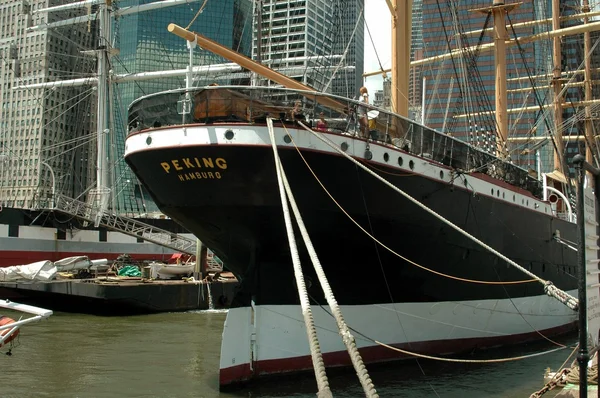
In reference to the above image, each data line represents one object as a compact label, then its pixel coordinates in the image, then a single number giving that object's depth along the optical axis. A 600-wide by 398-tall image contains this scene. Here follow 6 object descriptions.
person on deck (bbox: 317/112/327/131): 10.80
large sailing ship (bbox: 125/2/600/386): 10.41
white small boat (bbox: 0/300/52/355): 9.48
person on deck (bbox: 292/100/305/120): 10.49
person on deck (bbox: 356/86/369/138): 11.05
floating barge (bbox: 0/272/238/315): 19.78
